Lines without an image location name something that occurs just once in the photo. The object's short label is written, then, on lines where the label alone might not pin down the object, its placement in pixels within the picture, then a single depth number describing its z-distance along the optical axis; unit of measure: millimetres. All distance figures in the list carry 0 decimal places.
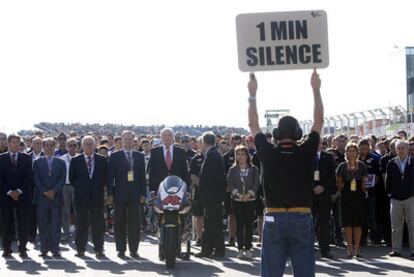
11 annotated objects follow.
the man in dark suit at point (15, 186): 13680
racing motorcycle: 11898
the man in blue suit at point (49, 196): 13516
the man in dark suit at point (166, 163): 13469
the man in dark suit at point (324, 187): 13492
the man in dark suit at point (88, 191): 13594
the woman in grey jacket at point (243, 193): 13228
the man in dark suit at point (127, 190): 13558
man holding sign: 6363
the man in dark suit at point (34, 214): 15758
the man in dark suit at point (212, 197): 13336
